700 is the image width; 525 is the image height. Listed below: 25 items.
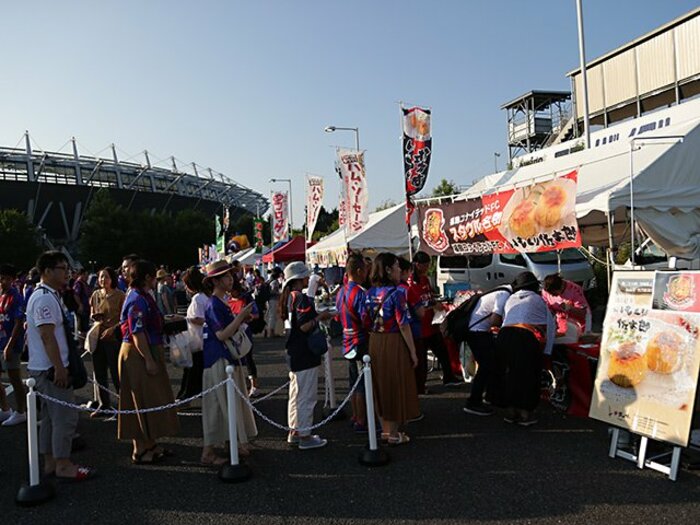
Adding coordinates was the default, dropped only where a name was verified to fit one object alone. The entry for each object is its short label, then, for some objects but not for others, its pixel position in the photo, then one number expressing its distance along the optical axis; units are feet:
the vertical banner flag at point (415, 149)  28.89
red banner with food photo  19.15
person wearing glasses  13.07
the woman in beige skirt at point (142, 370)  14.23
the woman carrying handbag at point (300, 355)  15.24
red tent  58.13
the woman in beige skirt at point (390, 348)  15.11
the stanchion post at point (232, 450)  13.21
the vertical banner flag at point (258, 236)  78.79
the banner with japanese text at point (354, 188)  38.73
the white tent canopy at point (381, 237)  36.68
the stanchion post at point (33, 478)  12.20
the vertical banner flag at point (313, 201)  48.59
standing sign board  11.90
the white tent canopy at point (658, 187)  17.98
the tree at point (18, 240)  133.90
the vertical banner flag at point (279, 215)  69.24
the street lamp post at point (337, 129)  79.20
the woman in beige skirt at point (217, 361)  14.40
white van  43.21
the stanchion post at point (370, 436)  13.93
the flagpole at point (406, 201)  28.79
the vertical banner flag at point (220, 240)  94.79
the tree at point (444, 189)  81.47
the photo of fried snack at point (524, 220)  20.54
